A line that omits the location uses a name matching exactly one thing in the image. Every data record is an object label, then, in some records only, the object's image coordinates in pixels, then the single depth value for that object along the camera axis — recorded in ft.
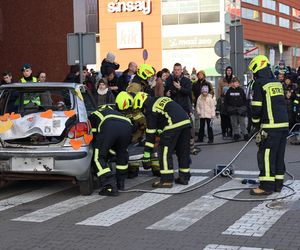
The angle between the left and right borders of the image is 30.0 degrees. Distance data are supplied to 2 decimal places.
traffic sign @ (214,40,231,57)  58.75
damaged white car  24.56
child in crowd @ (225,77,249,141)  48.26
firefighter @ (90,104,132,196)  25.45
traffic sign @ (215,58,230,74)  58.39
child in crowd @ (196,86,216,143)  47.62
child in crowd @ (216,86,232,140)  50.42
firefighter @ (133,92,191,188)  26.81
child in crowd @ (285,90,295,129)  47.47
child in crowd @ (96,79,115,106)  38.87
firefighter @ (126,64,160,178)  28.04
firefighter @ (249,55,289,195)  25.38
